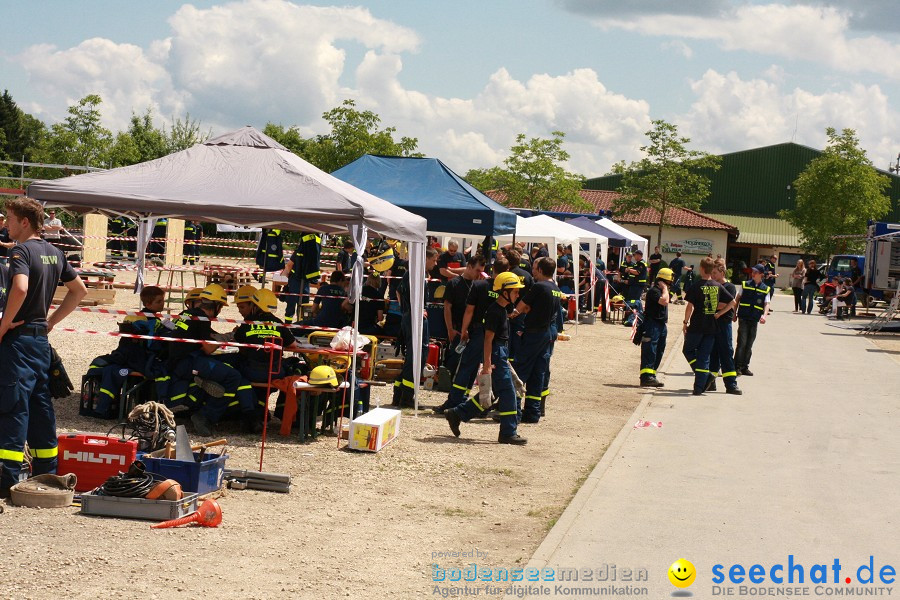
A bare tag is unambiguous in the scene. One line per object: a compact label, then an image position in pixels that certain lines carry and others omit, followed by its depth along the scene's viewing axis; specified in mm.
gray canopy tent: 9812
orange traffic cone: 6812
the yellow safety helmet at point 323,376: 9961
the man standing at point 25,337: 6859
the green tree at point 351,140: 50875
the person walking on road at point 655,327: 15078
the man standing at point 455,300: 12117
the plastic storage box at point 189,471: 7316
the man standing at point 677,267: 34881
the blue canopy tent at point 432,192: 15914
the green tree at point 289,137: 74556
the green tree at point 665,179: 62469
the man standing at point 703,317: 14961
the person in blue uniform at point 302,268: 18000
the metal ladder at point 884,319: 29184
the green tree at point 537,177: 64625
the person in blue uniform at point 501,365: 10539
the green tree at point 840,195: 64500
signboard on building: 72125
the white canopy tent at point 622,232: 33094
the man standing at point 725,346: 15414
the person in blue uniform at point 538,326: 11102
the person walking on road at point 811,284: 39094
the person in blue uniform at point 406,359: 12203
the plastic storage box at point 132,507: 6844
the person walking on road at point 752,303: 16828
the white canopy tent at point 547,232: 23364
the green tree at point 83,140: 49812
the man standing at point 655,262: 31094
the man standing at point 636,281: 29047
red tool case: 7520
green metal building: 81438
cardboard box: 9695
